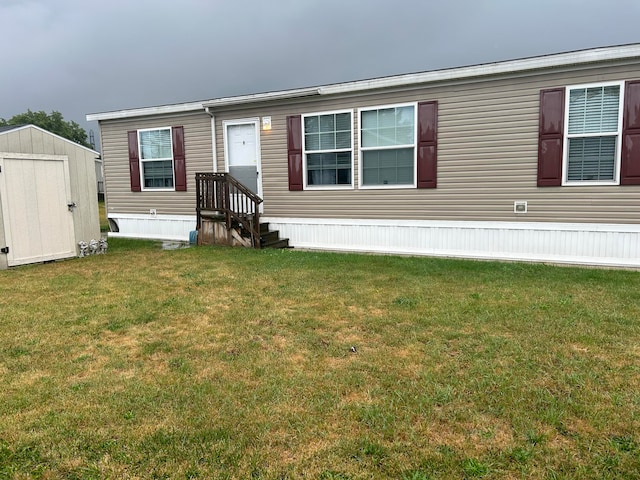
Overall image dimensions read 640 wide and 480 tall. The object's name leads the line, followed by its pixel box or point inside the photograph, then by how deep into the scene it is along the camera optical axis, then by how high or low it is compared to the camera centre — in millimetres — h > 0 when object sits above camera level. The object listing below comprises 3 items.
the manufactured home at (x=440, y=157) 6035 +499
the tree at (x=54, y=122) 45275 +7801
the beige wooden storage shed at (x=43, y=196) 6234 -45
